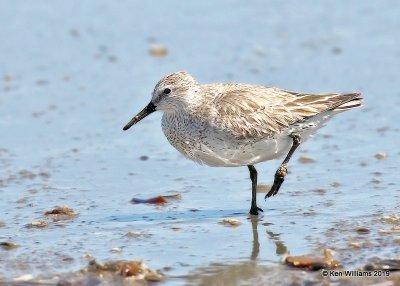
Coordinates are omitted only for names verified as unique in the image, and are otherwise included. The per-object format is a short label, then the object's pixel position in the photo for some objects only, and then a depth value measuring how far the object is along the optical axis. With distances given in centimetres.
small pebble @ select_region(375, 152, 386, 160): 1122
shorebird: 958
